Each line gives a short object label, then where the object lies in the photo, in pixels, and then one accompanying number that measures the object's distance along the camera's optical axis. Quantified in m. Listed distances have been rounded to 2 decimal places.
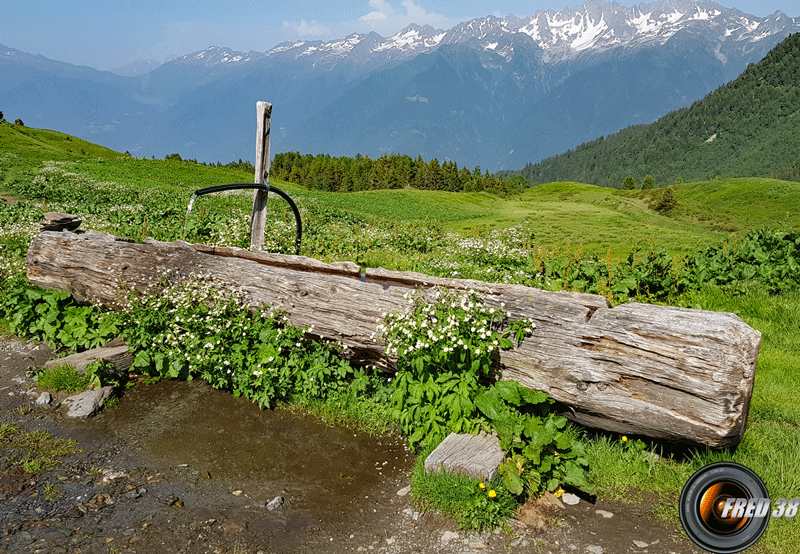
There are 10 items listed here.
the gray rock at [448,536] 3.90
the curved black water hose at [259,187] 7.89
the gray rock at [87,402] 5.97
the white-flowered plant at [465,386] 4.55
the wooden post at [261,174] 9.46
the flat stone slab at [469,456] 4.25
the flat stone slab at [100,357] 6.70
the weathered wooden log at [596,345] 4.27
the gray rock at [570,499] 4.36
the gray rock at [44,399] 6.11
